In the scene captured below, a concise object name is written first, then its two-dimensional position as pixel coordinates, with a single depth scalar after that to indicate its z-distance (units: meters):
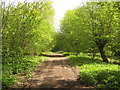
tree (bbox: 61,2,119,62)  16.25
